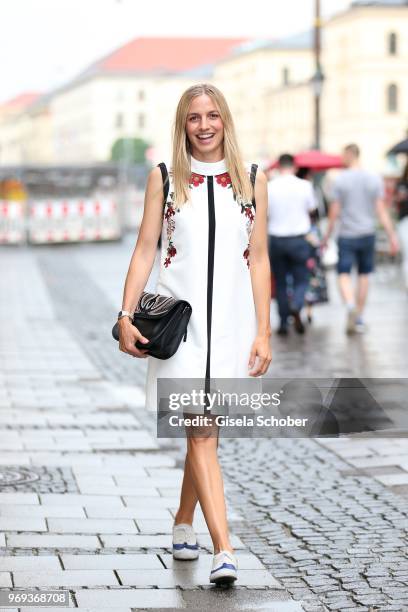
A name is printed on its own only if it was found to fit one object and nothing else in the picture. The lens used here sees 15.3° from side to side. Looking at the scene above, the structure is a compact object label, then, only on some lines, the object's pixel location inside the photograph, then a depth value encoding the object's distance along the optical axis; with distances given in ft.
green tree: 493.64
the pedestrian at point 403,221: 41.92
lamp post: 103.55
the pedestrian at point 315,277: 50.85
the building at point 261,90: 349.00
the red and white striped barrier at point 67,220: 137.28
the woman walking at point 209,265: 16.58
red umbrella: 69.21
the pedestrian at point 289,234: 47.44
